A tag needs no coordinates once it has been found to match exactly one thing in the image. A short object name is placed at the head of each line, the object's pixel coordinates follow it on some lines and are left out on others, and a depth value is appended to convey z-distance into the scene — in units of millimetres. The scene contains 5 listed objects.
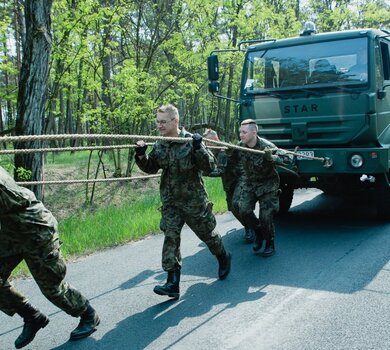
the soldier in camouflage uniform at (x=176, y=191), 4246
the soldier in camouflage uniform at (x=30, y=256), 3059
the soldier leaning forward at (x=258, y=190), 5668
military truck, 6453
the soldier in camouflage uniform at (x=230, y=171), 6328
